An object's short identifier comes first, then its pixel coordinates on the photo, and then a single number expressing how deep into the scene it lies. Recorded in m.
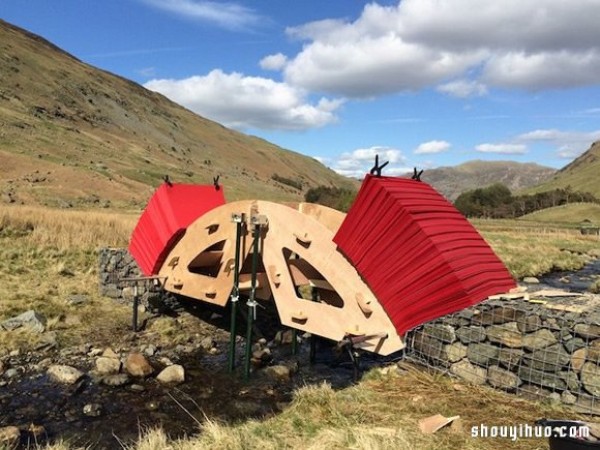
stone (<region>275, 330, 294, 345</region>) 12.87
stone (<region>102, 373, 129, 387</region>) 9.59
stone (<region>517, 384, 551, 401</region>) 7.56
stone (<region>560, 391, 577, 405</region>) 7.31
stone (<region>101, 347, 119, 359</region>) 11.02
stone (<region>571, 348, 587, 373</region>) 7.29
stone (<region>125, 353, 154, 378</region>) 10.09
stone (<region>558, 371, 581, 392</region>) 7.32
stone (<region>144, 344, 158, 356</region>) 11.44
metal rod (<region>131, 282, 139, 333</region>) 12.95
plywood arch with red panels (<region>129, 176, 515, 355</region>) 9.05
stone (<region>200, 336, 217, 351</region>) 12.22
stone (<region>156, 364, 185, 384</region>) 9.89
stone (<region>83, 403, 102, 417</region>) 8.39
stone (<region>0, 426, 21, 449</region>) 7.13
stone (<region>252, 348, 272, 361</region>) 11.47
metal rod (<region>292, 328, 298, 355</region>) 11.91
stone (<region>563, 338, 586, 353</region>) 7.34
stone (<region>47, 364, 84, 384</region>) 9.65
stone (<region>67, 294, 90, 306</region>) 14.19
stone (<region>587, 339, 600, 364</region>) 7.17
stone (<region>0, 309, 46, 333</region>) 11.88
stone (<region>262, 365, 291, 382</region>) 10.31
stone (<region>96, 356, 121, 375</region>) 10.16
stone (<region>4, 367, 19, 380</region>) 9.74
